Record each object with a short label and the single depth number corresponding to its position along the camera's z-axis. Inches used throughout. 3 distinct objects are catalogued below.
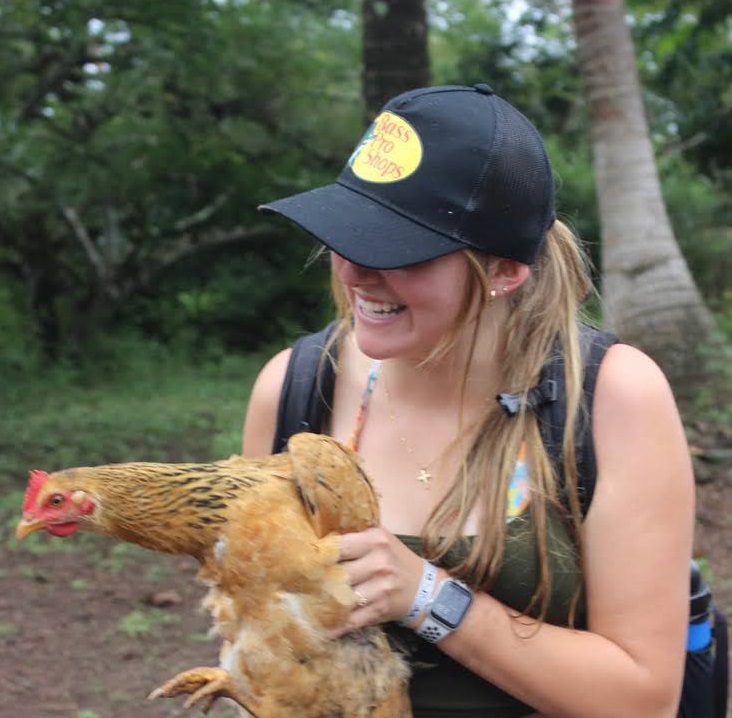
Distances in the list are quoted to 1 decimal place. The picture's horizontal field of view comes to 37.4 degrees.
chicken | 73.8
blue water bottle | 88.6
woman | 76.7
